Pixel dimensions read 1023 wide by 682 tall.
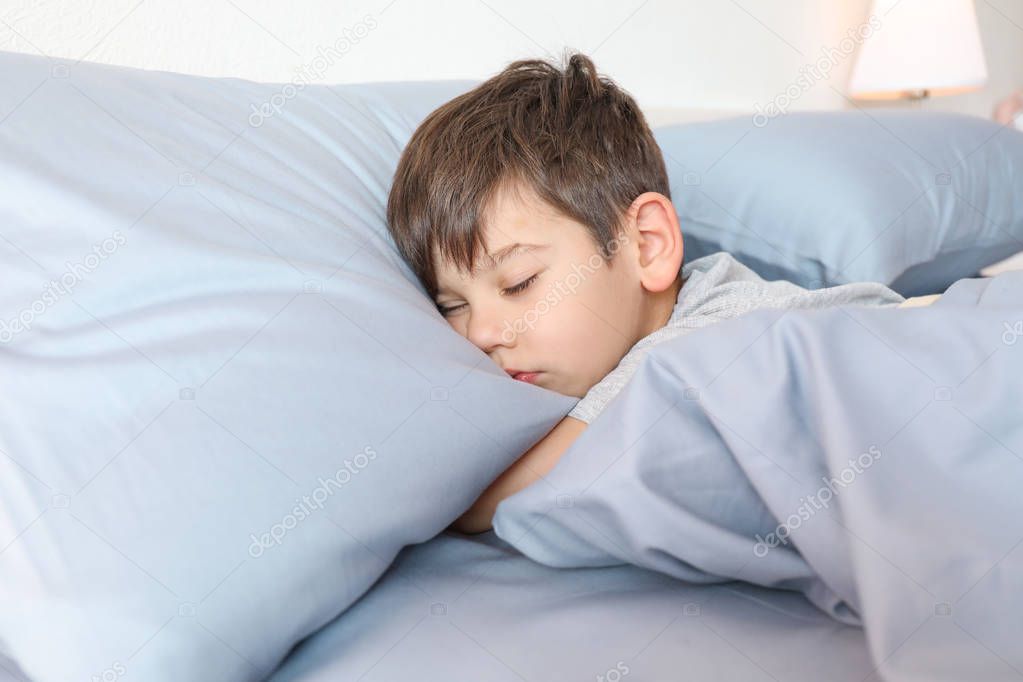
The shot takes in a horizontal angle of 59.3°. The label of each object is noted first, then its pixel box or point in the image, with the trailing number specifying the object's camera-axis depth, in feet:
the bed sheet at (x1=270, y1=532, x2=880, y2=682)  1.60
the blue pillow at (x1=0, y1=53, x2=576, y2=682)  1.60
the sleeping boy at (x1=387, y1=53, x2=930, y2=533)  2.93
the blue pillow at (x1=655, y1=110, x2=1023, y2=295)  3.87
